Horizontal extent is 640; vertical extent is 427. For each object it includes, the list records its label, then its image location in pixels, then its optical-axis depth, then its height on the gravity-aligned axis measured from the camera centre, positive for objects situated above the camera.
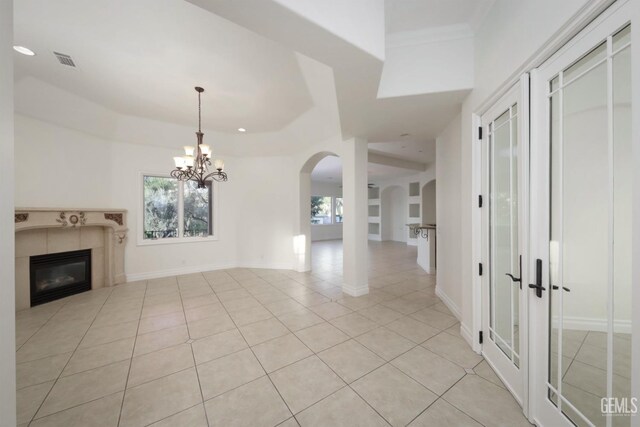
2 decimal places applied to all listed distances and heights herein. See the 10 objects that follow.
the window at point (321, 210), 11.87 +0.18
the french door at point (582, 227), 1.06 -0.08
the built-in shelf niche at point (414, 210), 9.41 +0.13
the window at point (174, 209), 5.00 +0.10
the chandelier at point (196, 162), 3.32 +0.80
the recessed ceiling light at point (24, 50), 2.44 +1.86
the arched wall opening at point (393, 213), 11.24 +0.00
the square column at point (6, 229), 0.76 -0.05
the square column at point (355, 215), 3.82 -0.03
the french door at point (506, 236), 1.58 -0.19
